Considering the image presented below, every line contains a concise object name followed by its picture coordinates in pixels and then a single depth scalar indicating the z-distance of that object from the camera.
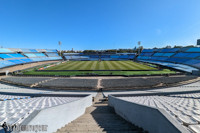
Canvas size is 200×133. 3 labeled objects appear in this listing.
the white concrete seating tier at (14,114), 3.52
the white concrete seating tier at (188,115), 2.75
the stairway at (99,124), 4.25
